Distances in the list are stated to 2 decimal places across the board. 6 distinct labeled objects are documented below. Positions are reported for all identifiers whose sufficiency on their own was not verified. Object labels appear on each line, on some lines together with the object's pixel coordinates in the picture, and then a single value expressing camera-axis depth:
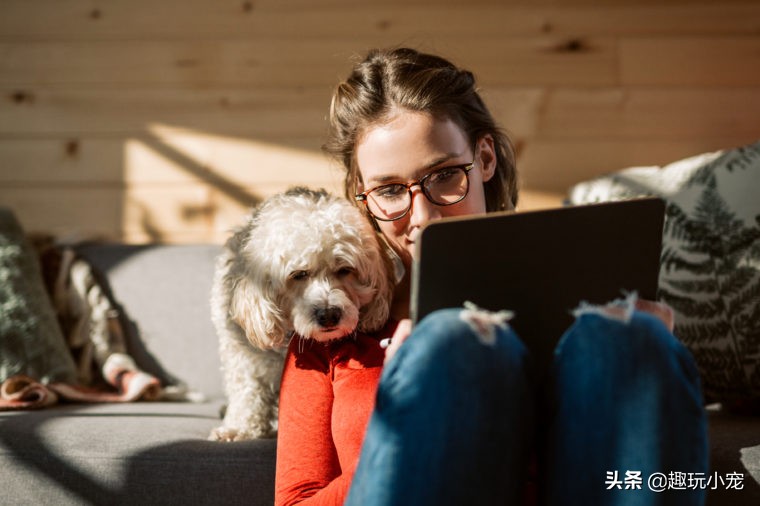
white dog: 1.21
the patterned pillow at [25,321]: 1.78
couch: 1.25
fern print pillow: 1.47
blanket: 1.81
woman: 0.79
